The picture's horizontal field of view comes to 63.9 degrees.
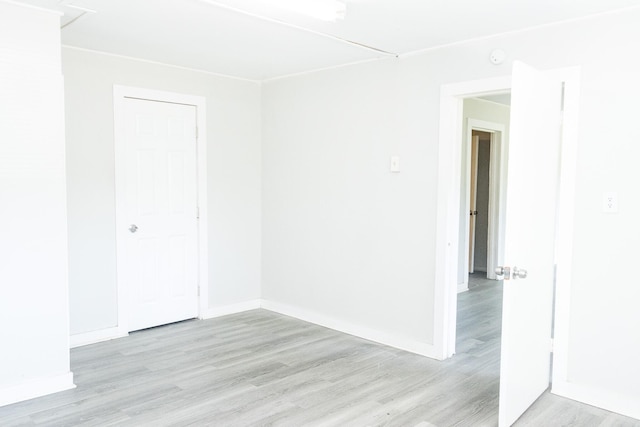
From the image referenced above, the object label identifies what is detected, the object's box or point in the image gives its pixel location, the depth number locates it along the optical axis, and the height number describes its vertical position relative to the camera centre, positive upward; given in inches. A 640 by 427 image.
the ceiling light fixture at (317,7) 109.1 +37.3
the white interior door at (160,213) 171.3 -12.0
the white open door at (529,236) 102.7 -11.4
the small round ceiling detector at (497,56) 131.4 +32.4
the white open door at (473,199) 284.5 -9.6
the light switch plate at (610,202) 115.3 -4.2
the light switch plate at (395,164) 158.4 +5.3
